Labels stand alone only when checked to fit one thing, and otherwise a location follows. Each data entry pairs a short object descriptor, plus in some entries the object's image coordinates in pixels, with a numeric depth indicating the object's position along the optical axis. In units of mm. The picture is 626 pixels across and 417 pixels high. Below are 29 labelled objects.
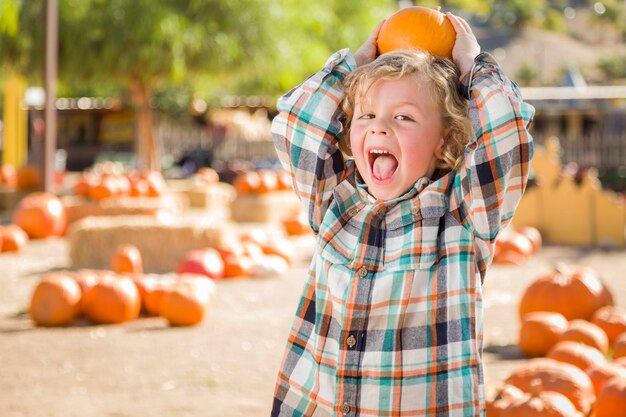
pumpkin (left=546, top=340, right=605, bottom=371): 4301
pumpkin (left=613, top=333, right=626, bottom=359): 4551
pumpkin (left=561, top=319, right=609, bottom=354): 4816
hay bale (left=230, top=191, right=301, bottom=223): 14273
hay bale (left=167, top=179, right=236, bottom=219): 14945
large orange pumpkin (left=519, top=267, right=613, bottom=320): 5871
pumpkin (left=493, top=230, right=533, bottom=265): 9547
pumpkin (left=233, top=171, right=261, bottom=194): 14439
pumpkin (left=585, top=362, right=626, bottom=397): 3904
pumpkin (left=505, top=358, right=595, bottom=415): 3721
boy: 2352
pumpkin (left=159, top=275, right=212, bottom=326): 6238
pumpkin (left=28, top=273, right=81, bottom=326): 6160
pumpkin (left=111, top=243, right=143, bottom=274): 7973
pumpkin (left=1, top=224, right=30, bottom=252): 10242
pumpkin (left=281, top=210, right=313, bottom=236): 12398
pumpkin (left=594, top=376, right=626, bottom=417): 3504
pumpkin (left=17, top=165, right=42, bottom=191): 14383
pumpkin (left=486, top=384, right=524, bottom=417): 3387
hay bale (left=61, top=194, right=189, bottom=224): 11320
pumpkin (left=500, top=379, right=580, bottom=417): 3299
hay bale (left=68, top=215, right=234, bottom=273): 9125
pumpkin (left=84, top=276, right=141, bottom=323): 6266
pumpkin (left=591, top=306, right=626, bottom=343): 5221
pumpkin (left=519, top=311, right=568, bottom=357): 5258
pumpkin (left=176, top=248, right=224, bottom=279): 8094
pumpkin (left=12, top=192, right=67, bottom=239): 11453
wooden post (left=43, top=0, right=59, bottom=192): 13086
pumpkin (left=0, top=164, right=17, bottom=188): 15031
